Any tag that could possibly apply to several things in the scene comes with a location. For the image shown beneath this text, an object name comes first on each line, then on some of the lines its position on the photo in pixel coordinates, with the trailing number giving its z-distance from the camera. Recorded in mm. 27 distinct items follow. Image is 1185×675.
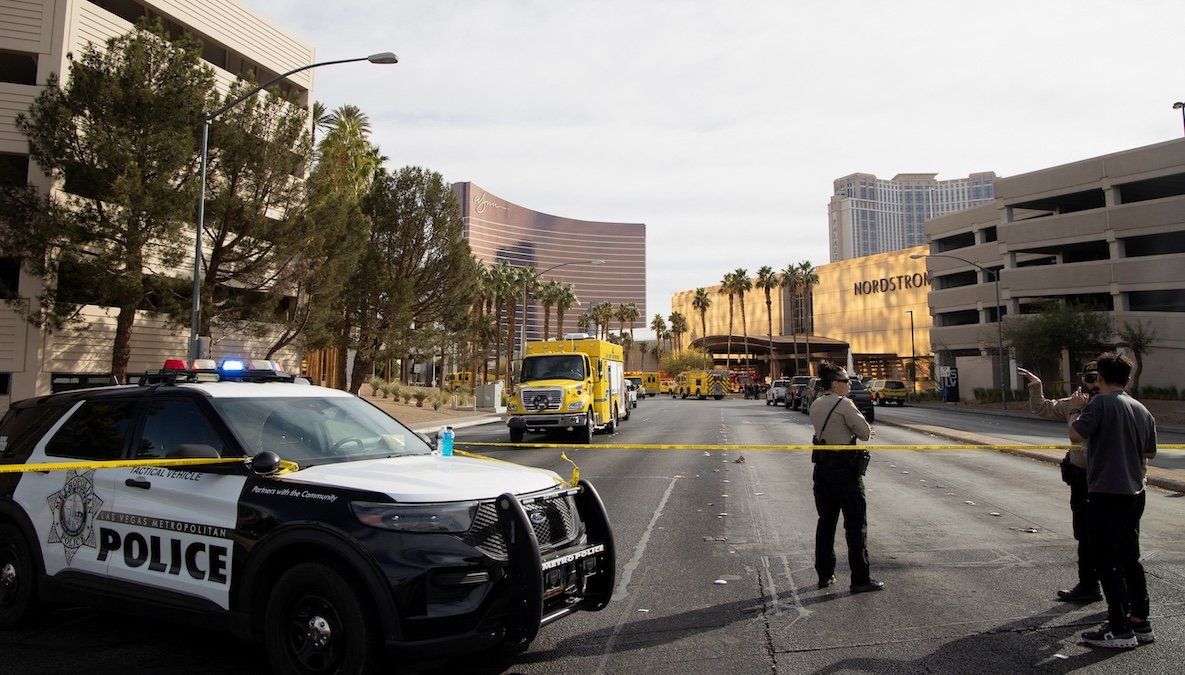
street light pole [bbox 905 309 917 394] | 89375
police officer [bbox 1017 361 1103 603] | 5723
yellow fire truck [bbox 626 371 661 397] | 92875
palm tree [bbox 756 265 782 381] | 95500
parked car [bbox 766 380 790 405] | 51666
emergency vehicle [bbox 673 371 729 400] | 75438
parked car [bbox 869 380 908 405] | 53562
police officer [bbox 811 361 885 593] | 6043
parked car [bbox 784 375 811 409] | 44044
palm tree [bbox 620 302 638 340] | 106506
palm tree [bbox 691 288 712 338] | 107125
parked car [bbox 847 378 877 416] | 26766
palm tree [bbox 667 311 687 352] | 127875
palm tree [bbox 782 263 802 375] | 91750
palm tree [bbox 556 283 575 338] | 78256
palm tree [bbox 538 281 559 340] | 76812
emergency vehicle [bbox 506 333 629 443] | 20484
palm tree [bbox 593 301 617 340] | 102331
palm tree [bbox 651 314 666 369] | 133500
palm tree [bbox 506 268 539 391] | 65500
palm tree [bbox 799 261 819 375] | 91025
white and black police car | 3713
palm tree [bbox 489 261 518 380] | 69438
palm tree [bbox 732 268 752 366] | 94812
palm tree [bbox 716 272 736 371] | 95188
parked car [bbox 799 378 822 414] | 33812
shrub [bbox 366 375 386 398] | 46791
